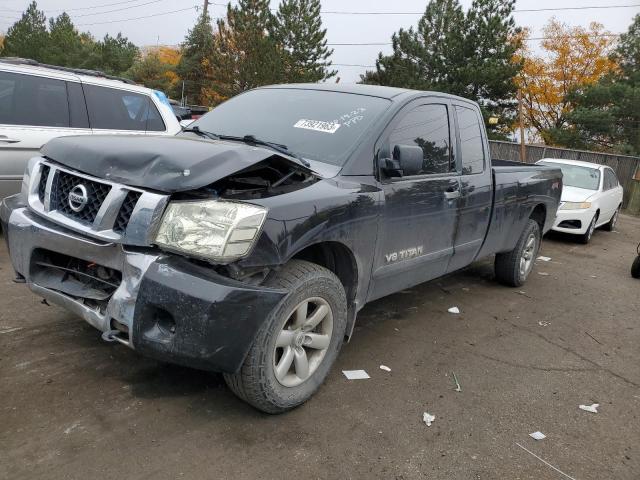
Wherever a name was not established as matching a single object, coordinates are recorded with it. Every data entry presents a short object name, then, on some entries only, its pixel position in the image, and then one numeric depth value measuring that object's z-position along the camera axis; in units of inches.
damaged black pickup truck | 98.0
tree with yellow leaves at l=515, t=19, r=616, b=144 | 1572.3
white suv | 226.7
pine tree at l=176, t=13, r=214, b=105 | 2038.6
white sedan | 380.2
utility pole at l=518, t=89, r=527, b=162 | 880.9
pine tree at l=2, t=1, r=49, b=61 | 1996.8
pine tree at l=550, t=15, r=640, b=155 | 1157.7
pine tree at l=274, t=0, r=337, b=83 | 1497.3
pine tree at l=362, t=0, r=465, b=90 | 1378.0
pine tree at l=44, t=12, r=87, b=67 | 2046.0
